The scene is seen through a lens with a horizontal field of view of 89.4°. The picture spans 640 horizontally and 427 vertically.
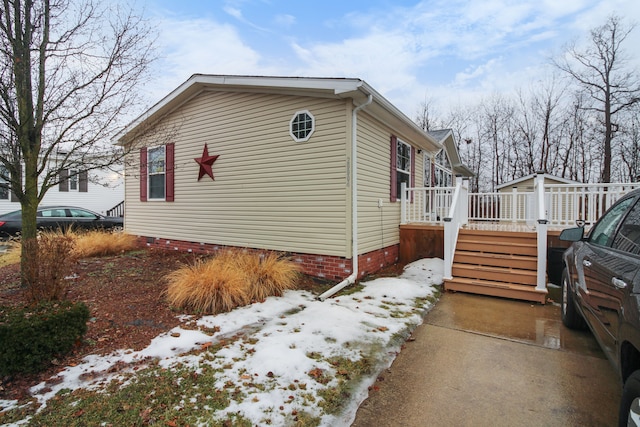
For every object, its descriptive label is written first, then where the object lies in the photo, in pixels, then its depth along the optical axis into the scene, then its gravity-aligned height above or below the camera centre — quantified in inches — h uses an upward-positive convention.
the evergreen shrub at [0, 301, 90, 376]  104.8 -43.5
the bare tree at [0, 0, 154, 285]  172.7 +69.4
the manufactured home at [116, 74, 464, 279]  233.9 +36.5
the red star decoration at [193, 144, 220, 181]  307.0 +45.0
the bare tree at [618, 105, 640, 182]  784.9 +163.0
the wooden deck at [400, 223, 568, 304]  213.2 -37.4
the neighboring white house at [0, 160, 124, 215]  570.3 +22.4
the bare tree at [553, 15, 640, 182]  722.8 +317.0
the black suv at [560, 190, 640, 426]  64.0 -19.6
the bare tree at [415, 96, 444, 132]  1068.7 +317.3
